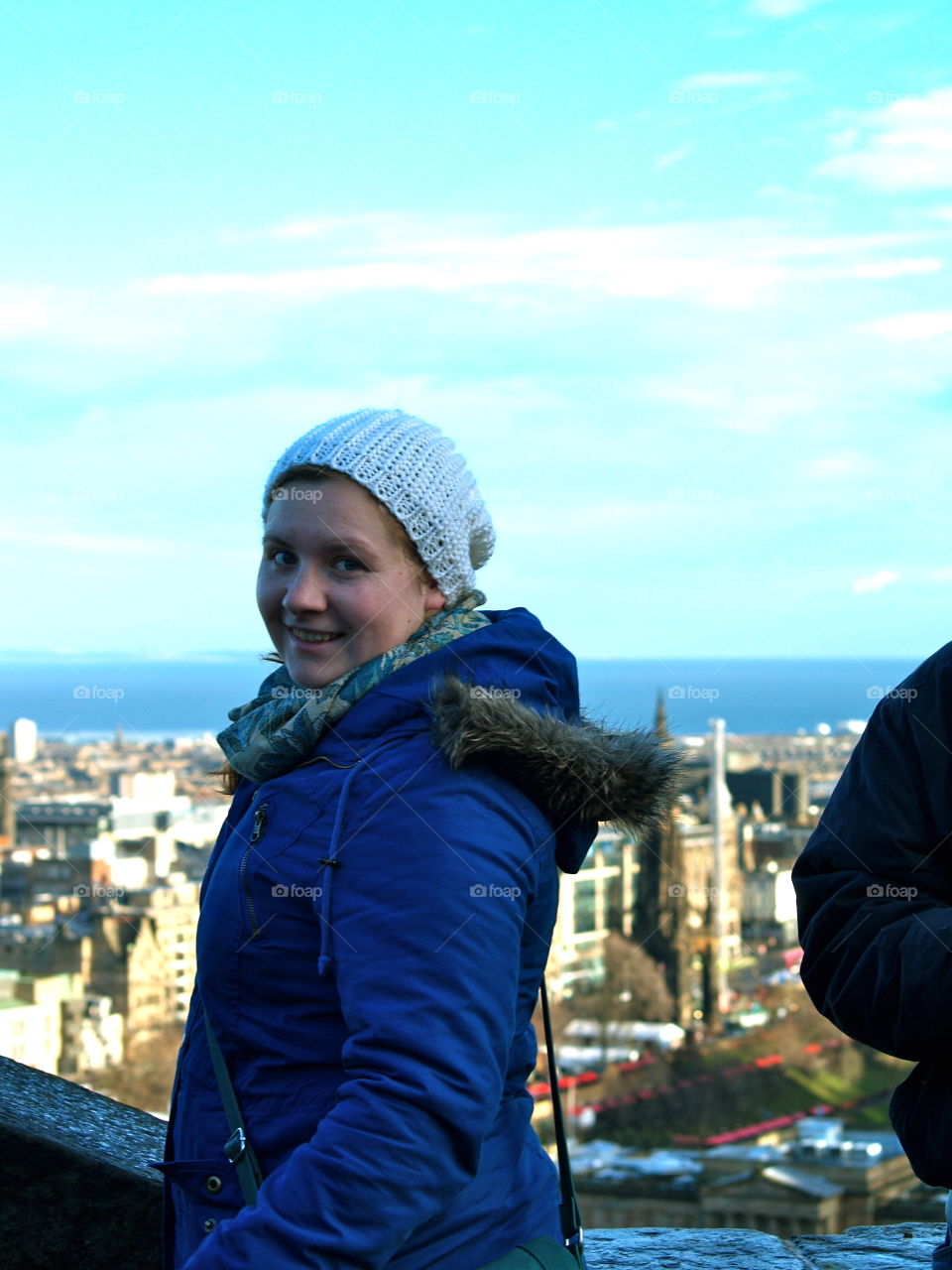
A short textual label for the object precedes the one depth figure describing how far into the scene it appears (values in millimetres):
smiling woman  1256
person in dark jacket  1555
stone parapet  1981
